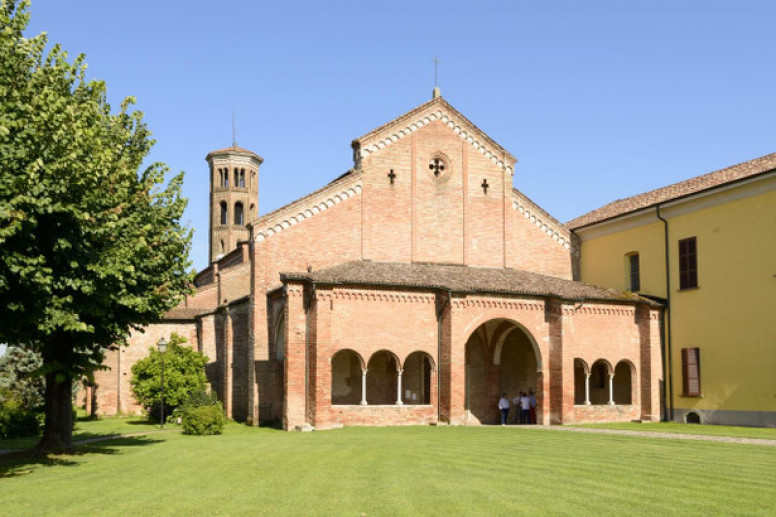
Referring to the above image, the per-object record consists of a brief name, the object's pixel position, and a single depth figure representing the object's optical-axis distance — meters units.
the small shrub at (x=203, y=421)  26.78
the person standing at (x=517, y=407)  33.69
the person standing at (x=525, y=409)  32.34
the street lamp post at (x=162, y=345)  30.39
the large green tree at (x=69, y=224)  15.48
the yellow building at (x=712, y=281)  27.98
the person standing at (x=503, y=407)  31.81
